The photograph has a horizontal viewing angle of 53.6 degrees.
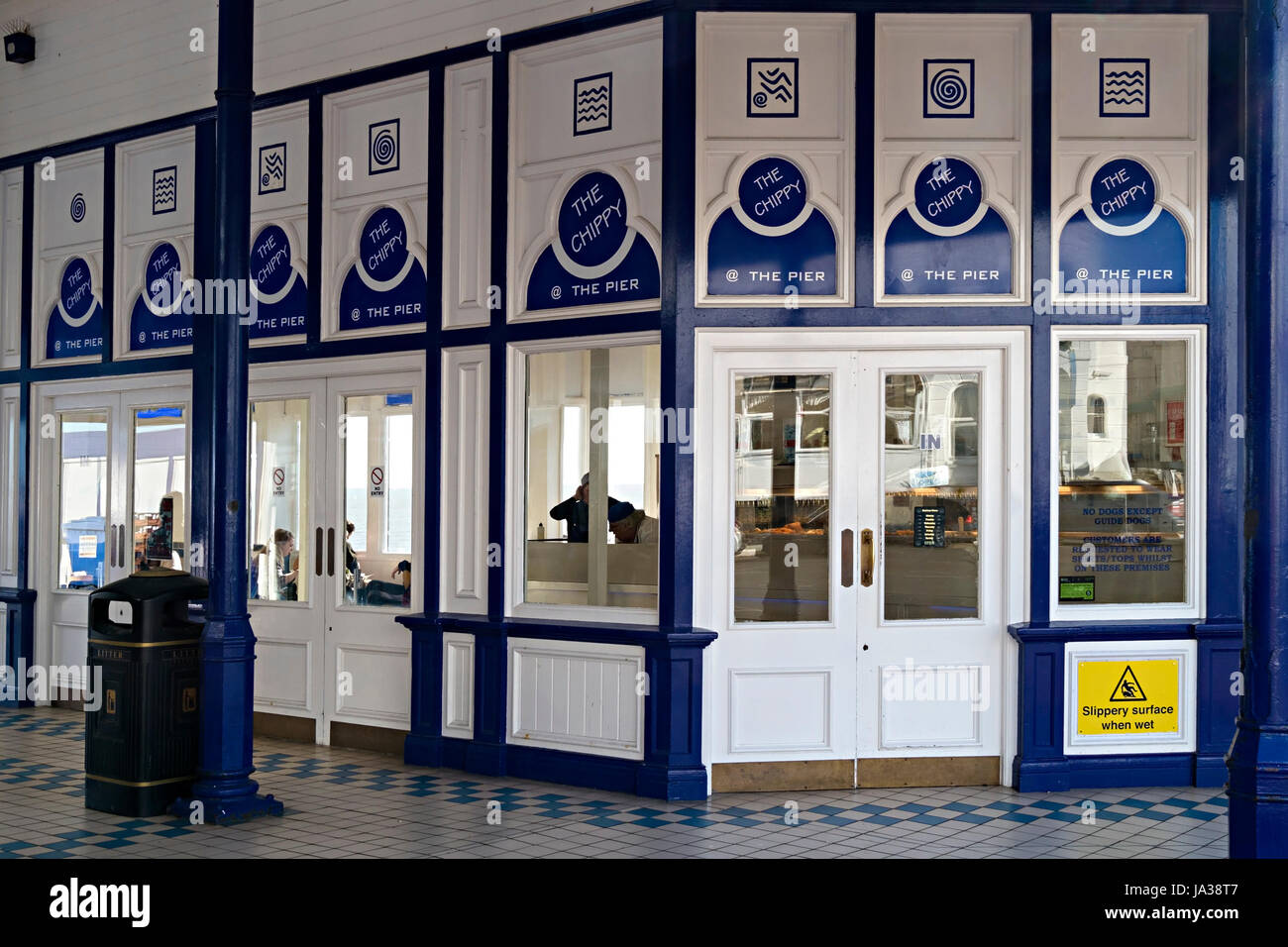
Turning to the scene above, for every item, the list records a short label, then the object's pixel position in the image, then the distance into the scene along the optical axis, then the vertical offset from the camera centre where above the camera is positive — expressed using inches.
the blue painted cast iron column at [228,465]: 243.0 +6.9
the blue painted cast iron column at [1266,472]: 157.5 +4.4
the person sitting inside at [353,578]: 317.7 -19.1
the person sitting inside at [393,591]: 310.3 -22.1
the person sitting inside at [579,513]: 280.2 -2.3
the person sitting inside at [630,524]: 271.7 -4.6
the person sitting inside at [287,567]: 331.9 -17.3
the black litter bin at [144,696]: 245.0 -38.2
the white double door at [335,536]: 309.6 -8.9
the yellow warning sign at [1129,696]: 266.4 -40.0
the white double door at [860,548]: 264.4 -9.2
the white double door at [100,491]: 365.4 +2.4
